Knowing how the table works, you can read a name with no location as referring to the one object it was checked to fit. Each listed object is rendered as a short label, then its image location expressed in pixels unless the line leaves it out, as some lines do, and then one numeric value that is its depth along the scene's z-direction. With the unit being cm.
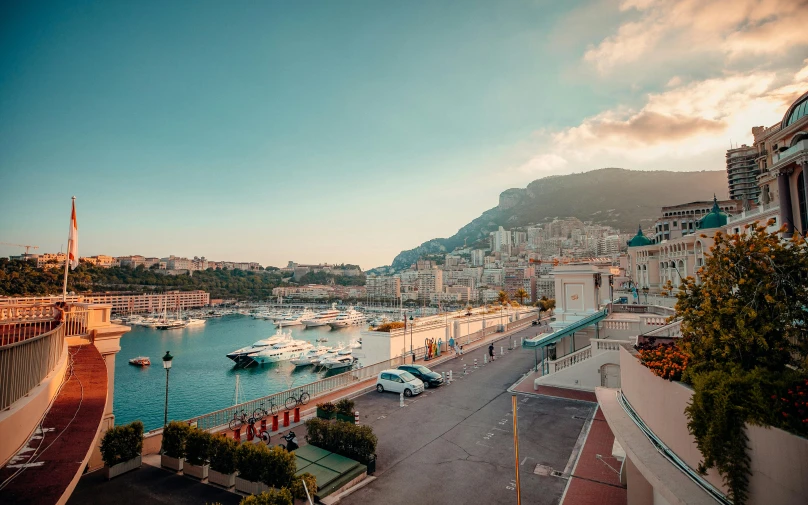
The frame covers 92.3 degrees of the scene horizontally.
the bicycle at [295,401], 1555
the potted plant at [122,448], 958
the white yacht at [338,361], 4566
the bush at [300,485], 804
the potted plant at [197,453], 969
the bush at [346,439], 1033
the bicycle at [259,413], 1405
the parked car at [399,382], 1727
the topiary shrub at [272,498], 665
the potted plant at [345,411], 1255
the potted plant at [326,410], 1282
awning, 1803
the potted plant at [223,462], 930
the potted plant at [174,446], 1009
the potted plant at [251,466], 883
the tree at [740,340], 382
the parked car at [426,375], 1862
